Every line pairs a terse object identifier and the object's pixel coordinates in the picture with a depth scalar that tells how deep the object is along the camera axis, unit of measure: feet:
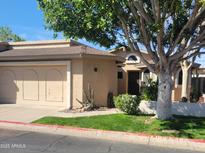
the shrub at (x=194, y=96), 38.94
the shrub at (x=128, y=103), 26.63
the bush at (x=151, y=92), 29.76
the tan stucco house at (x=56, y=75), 32.32
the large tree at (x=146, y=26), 21.20
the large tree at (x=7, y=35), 112.31
